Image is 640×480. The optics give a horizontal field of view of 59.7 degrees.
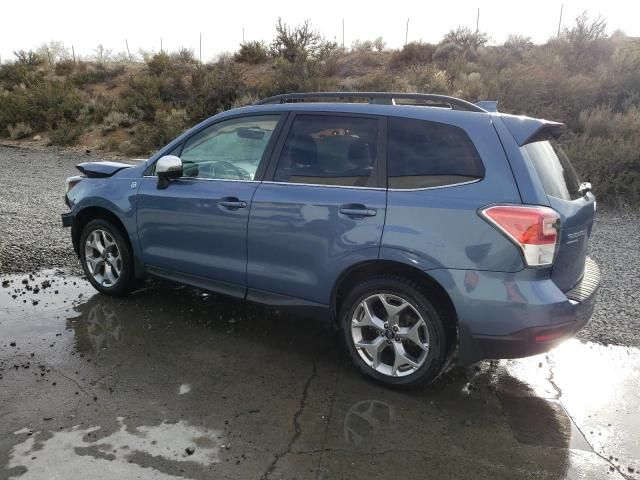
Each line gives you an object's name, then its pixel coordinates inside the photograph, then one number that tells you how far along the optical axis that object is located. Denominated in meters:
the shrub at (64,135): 19.39
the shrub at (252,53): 23.83
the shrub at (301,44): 21.77
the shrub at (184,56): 25.58
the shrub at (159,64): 24.22
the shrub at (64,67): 27.52
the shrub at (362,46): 23.34
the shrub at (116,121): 19.77
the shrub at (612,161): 9.70
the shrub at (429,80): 15.73
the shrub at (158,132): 17.03
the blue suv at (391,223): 3.19
